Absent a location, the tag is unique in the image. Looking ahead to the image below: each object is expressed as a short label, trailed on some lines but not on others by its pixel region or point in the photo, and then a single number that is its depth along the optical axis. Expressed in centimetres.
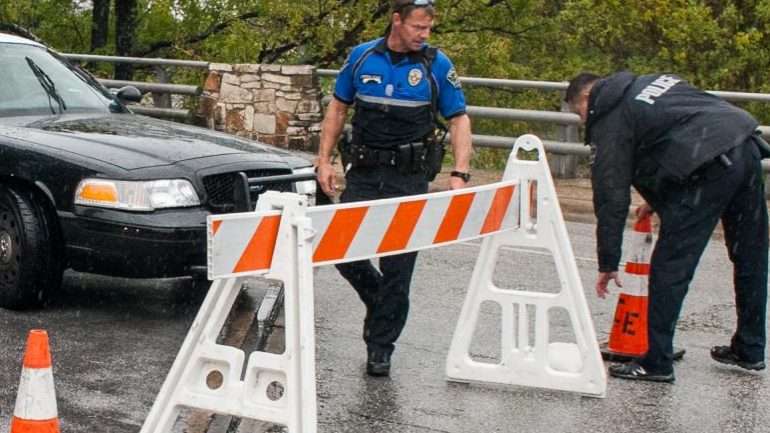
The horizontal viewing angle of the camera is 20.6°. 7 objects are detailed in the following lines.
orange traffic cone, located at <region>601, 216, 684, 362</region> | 1068
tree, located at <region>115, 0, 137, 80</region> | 4199
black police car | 1087
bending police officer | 959
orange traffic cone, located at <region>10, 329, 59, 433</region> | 672
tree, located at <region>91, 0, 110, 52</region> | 4327
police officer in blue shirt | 972
